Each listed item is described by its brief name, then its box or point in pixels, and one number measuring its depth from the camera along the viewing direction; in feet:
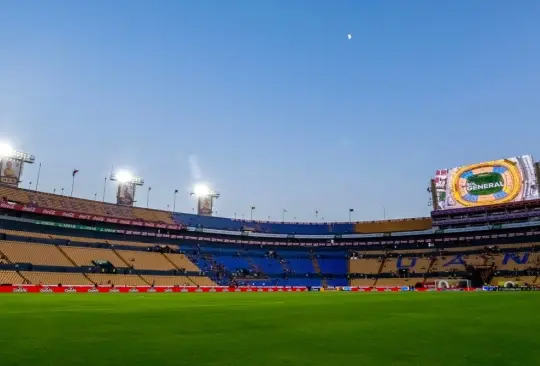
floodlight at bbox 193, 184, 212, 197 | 349.82
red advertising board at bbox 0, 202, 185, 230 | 234.79
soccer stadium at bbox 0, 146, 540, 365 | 47.47
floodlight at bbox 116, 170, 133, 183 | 306.14
